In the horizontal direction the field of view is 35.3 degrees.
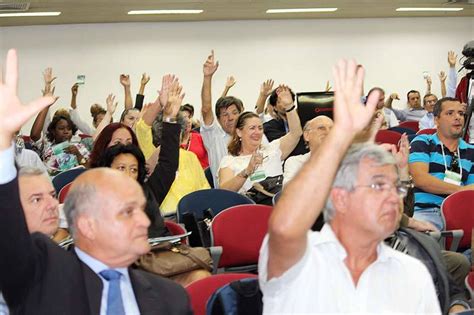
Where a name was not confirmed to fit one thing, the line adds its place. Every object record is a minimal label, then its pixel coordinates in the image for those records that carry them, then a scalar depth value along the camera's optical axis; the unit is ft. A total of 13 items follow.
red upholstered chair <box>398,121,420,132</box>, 34.32
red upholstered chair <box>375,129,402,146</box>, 23.90
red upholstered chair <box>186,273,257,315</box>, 8.53
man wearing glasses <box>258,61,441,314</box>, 6.07
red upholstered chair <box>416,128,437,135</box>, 24.77
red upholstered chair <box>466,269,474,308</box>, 10.57
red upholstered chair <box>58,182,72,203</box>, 15.76
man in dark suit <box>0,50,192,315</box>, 6.19
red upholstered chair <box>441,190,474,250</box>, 14.83
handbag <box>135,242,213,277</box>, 10.54
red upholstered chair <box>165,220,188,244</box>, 12.38
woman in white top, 16.60
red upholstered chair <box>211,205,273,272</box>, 13.48
